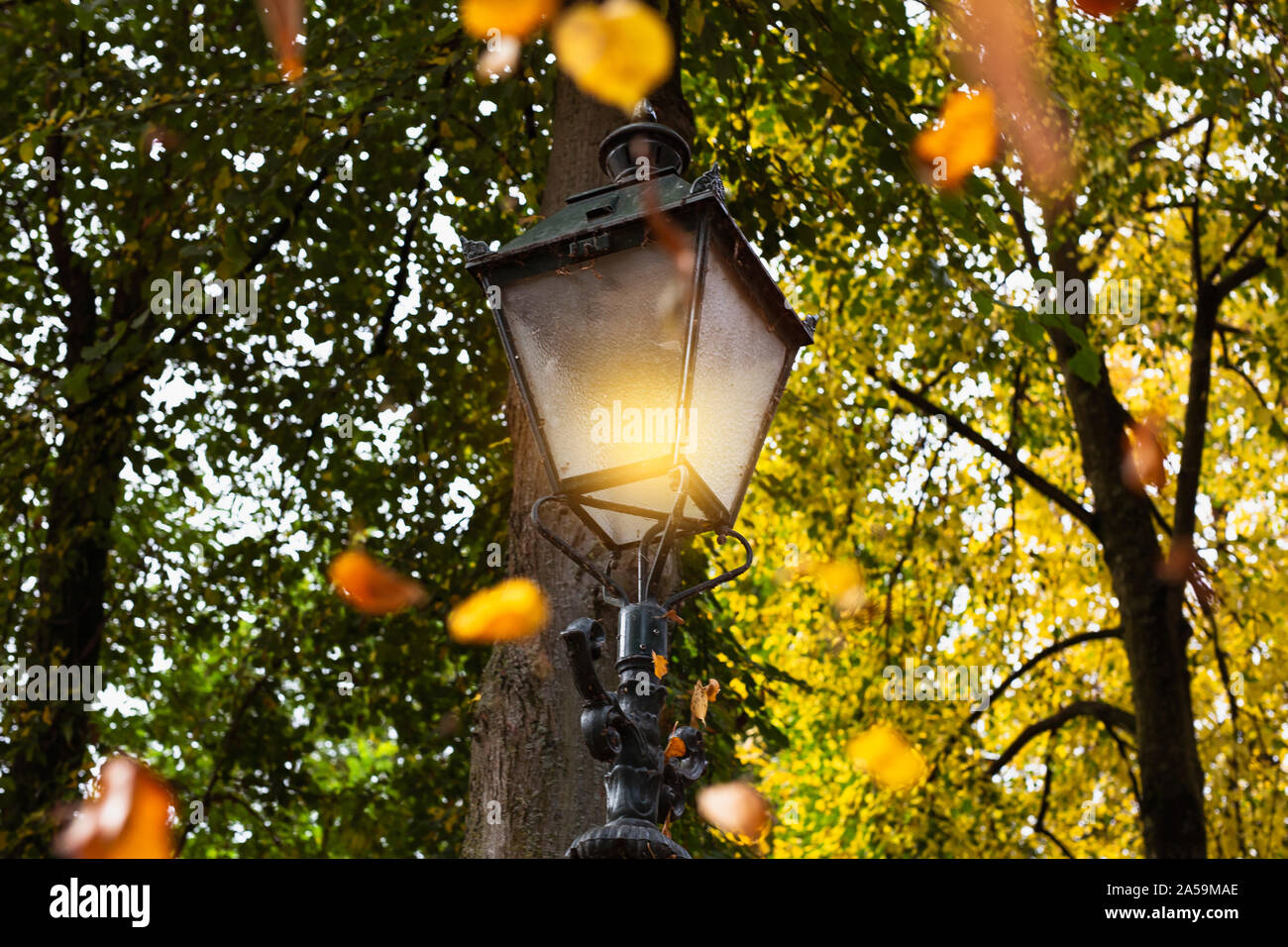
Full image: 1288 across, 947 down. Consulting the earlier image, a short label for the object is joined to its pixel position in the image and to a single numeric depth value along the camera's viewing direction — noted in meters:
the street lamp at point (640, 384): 2.98
